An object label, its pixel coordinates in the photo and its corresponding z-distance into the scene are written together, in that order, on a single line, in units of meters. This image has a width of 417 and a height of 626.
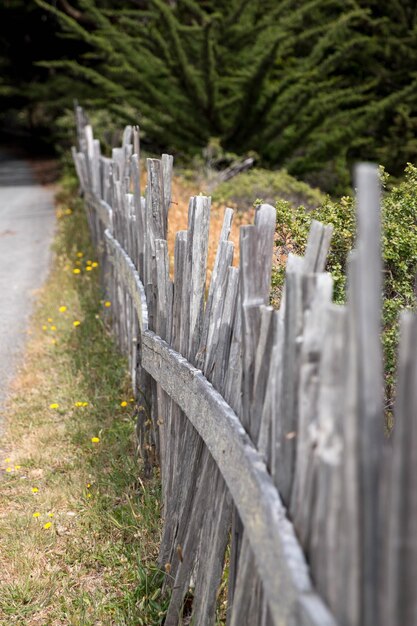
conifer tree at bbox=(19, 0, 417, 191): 12.98
